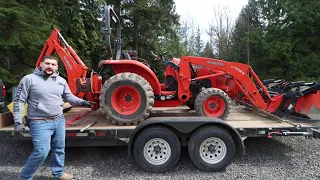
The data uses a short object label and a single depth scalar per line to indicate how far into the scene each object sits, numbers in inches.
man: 101.0
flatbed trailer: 124.2
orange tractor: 142.1
